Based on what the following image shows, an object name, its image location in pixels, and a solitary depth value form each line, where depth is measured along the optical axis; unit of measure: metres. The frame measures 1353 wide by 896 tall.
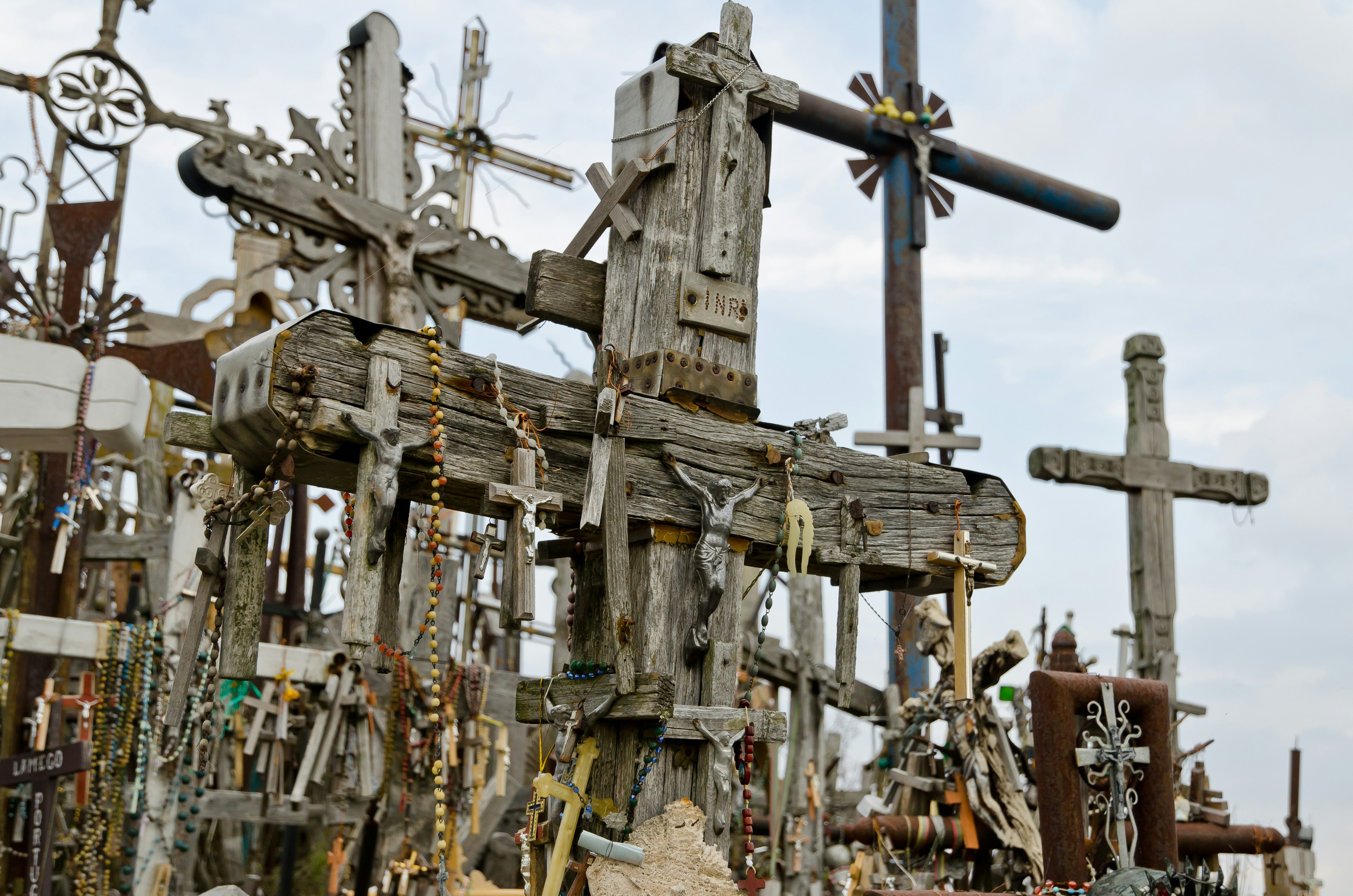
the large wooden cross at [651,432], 3.63
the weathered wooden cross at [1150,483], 11.26
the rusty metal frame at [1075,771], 5.65
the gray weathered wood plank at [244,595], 3.72
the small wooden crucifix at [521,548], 3.68
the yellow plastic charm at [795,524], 4.26
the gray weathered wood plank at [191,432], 3.77
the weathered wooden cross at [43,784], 7.73
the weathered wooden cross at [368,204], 9.02
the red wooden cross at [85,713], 9.22
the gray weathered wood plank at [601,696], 3.83
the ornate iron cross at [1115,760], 5.79
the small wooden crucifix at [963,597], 4.57
